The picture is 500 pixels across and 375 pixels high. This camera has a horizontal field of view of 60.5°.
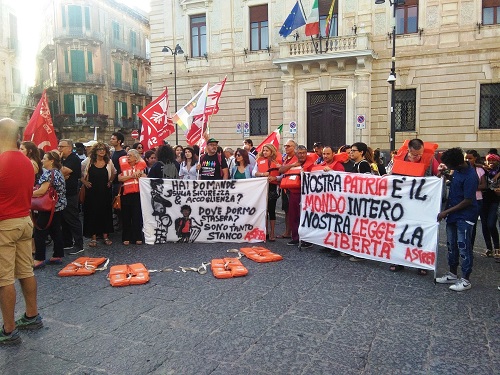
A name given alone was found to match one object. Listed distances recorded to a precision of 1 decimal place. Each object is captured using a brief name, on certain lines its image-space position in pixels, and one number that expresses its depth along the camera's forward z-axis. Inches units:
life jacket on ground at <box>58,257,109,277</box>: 232.5
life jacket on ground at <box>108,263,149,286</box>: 214.2
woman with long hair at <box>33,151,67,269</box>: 250.7
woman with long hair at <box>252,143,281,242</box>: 316.6
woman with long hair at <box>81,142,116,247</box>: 303.1
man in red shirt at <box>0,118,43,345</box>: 152.9
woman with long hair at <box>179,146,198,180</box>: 354.9
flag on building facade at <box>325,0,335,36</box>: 784.3
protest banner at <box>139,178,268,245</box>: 308.8
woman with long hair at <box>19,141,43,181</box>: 229.9
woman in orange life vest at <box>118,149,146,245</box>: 310.0
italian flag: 775.7
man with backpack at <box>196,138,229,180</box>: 333.4
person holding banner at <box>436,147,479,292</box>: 200.4
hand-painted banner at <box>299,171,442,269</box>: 228.2
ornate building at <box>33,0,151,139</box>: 1557.6
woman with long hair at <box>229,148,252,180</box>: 333.4
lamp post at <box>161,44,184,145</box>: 873.6
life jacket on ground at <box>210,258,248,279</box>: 224.2
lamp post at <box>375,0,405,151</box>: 642.2
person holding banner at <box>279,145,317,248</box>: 299.6
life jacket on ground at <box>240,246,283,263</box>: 255.9
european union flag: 761.0
